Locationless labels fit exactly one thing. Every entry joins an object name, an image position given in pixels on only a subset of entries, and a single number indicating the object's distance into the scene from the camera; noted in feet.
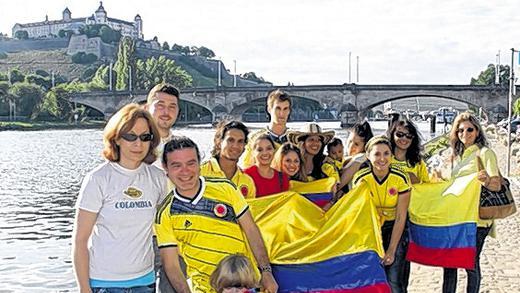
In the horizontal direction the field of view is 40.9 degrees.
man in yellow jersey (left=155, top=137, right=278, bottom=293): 12.62
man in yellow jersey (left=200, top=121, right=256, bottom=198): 16.05
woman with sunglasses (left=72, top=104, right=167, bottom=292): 12.10
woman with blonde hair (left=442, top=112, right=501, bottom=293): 18.22
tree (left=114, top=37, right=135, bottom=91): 304.42
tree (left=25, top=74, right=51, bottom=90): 325.62
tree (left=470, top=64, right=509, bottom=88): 327.06
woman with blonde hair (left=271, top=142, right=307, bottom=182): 17.24
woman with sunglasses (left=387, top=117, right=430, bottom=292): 18.53
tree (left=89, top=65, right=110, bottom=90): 332.90
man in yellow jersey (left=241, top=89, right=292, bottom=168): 19.21
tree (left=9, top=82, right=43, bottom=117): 262.88
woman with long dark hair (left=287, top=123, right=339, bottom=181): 18.88
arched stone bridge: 228.22
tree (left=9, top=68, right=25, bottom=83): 327.14
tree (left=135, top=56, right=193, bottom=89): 314.22
